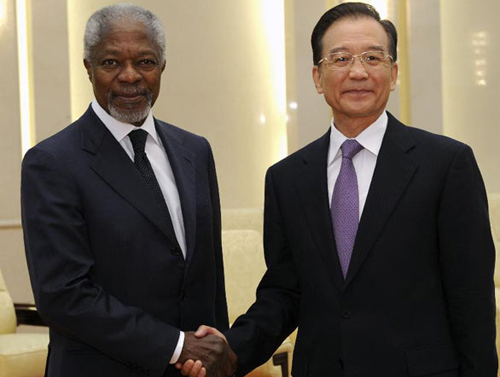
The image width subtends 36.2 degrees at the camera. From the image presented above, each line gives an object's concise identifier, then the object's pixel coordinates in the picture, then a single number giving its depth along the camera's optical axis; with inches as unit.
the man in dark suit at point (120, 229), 80.4
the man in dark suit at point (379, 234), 78.2
